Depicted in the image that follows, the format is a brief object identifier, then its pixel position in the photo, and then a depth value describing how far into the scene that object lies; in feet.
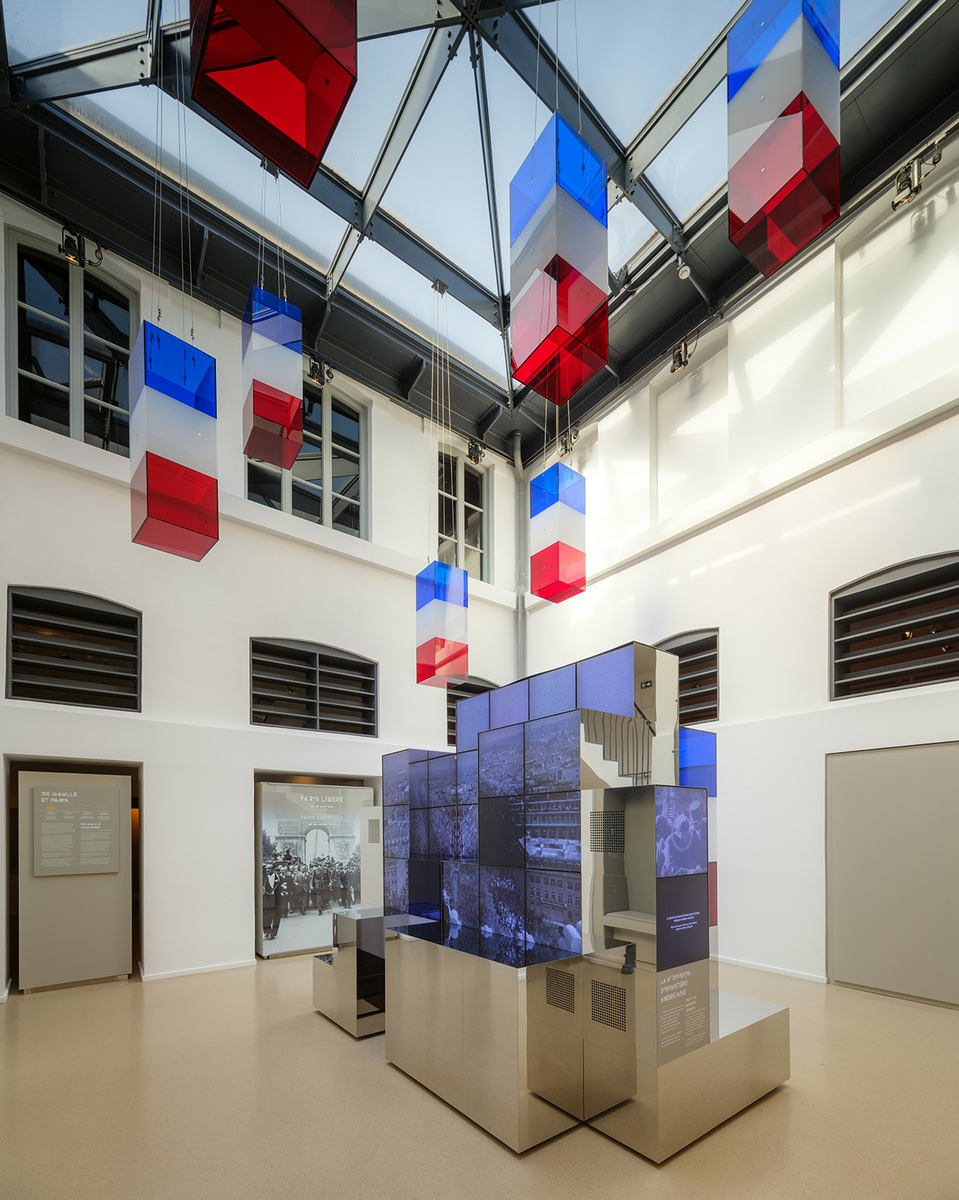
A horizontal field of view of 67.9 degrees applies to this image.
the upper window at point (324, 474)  35.81
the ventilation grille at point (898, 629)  24.82
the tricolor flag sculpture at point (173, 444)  18.22
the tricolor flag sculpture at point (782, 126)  12.70
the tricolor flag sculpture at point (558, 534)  26.99
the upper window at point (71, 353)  28.60
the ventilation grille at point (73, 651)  26.71
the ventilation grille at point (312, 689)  33.73
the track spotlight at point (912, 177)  25.88
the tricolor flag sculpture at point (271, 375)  20.61
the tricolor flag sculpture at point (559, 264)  15.47
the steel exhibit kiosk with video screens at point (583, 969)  13.60
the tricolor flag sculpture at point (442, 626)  30.30
